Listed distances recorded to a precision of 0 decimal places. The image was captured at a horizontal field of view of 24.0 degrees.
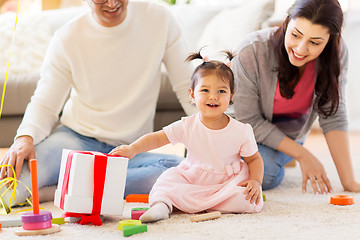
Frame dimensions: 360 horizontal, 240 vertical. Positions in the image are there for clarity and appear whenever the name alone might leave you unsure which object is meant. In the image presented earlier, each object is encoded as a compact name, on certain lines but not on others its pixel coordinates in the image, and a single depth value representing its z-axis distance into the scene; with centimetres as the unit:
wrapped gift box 244
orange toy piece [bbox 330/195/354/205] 269
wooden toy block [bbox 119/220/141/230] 238
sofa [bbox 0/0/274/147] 361
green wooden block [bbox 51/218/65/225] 247
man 299
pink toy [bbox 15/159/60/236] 236
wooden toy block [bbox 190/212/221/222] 249
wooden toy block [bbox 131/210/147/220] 252
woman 291
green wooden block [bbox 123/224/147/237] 232
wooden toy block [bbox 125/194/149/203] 285
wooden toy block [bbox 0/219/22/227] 248
